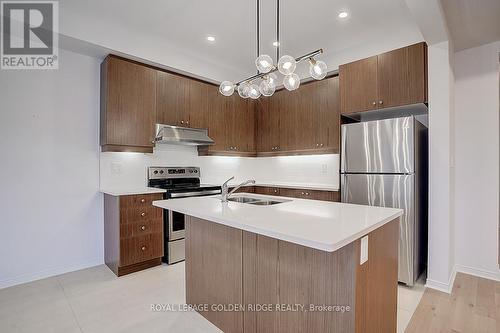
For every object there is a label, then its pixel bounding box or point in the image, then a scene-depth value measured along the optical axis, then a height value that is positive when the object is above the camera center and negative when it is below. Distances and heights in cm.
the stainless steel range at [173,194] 318 -36
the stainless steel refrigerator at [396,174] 255 -8
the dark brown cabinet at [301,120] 362 +72
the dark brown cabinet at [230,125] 402 +70
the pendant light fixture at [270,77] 170 +68
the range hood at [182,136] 331 +43
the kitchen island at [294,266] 126 -60
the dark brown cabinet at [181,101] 342 +94
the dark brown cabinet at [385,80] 267 +98
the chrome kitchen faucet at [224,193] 217 -23
